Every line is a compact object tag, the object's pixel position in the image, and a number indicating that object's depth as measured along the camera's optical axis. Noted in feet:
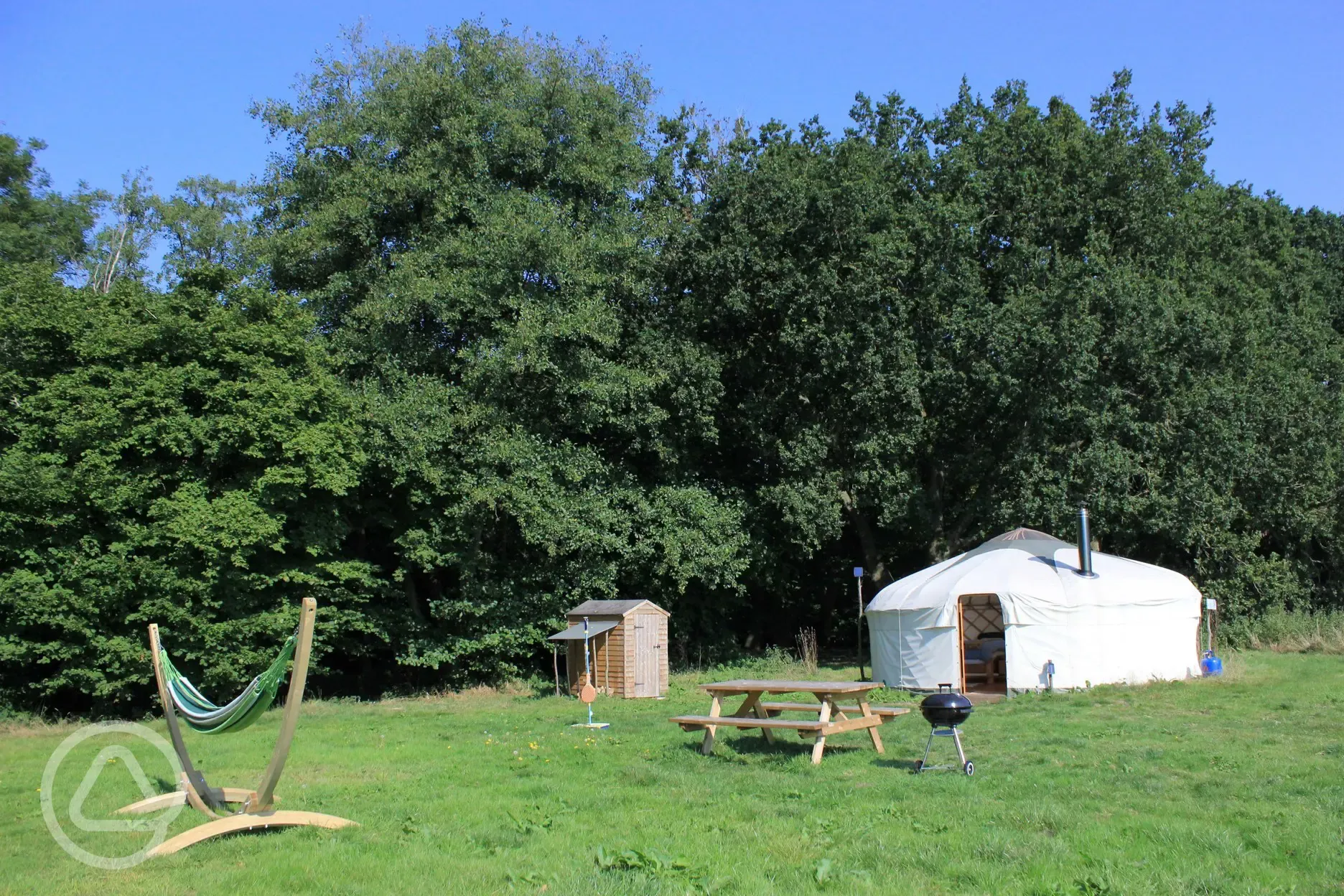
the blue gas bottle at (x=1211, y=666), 54.05
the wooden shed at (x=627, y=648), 52.85
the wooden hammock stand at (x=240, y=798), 19.44
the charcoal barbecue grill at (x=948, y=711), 26.22
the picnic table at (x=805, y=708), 30.27
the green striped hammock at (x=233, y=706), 19.80
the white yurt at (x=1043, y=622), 49.62
